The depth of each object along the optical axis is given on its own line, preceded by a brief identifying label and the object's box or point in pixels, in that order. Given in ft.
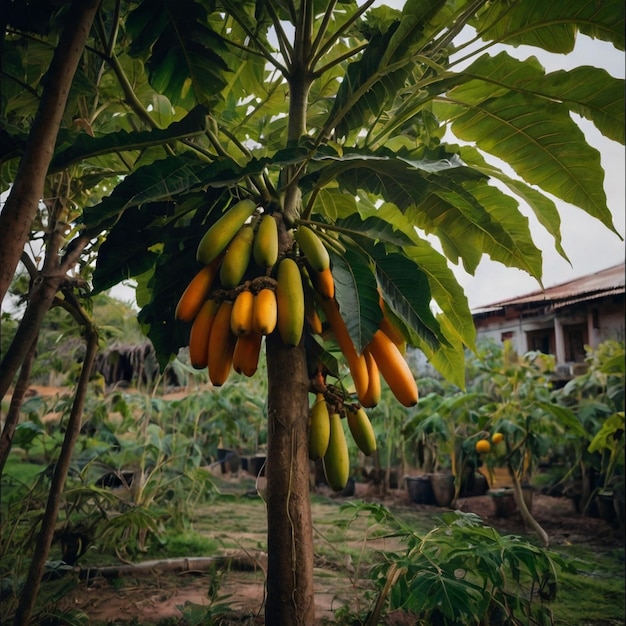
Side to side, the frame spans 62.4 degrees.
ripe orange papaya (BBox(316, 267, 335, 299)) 4.20
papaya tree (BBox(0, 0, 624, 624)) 4.17
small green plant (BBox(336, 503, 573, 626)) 3.96
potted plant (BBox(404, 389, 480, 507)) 14.90
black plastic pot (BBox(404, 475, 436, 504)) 18.53
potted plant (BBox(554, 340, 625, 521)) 13.99
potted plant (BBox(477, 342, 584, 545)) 13.69
